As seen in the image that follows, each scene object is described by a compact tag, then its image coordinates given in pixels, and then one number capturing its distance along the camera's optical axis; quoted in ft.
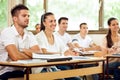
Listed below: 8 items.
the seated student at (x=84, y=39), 19.00
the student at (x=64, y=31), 17.71
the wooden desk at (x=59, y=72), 7.75
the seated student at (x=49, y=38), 11.71
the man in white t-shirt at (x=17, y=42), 9.06
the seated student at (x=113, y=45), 13.83
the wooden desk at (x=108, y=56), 12.24
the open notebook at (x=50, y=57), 8.57
